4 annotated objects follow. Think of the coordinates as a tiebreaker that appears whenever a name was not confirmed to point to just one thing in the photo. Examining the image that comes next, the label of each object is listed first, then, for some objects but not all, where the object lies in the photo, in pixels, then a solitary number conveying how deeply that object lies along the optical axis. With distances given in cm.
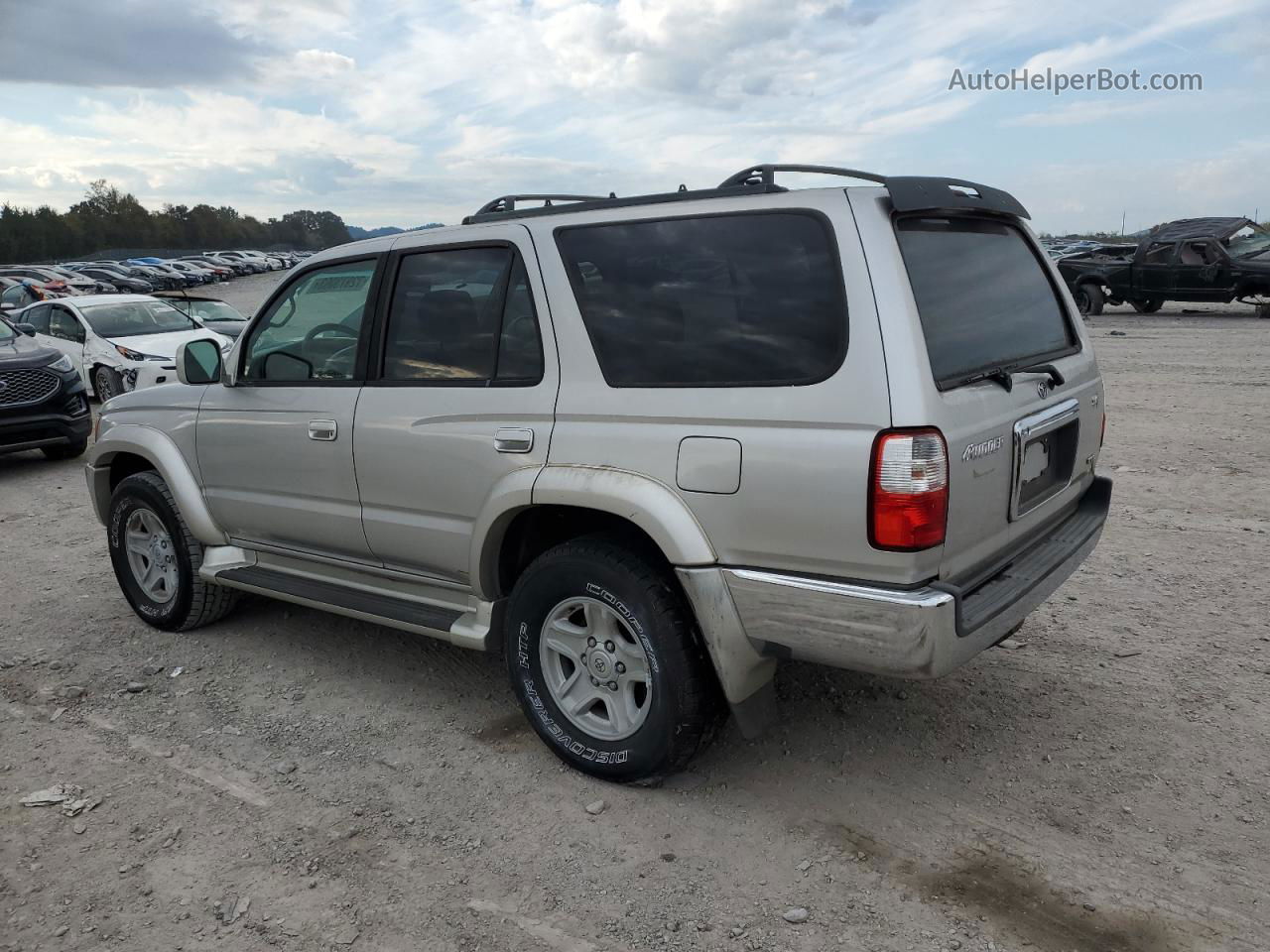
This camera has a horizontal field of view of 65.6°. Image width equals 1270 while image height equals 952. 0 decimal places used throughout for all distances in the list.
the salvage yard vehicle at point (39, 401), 934
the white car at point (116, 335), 1265
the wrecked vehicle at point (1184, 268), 1884
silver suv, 278
